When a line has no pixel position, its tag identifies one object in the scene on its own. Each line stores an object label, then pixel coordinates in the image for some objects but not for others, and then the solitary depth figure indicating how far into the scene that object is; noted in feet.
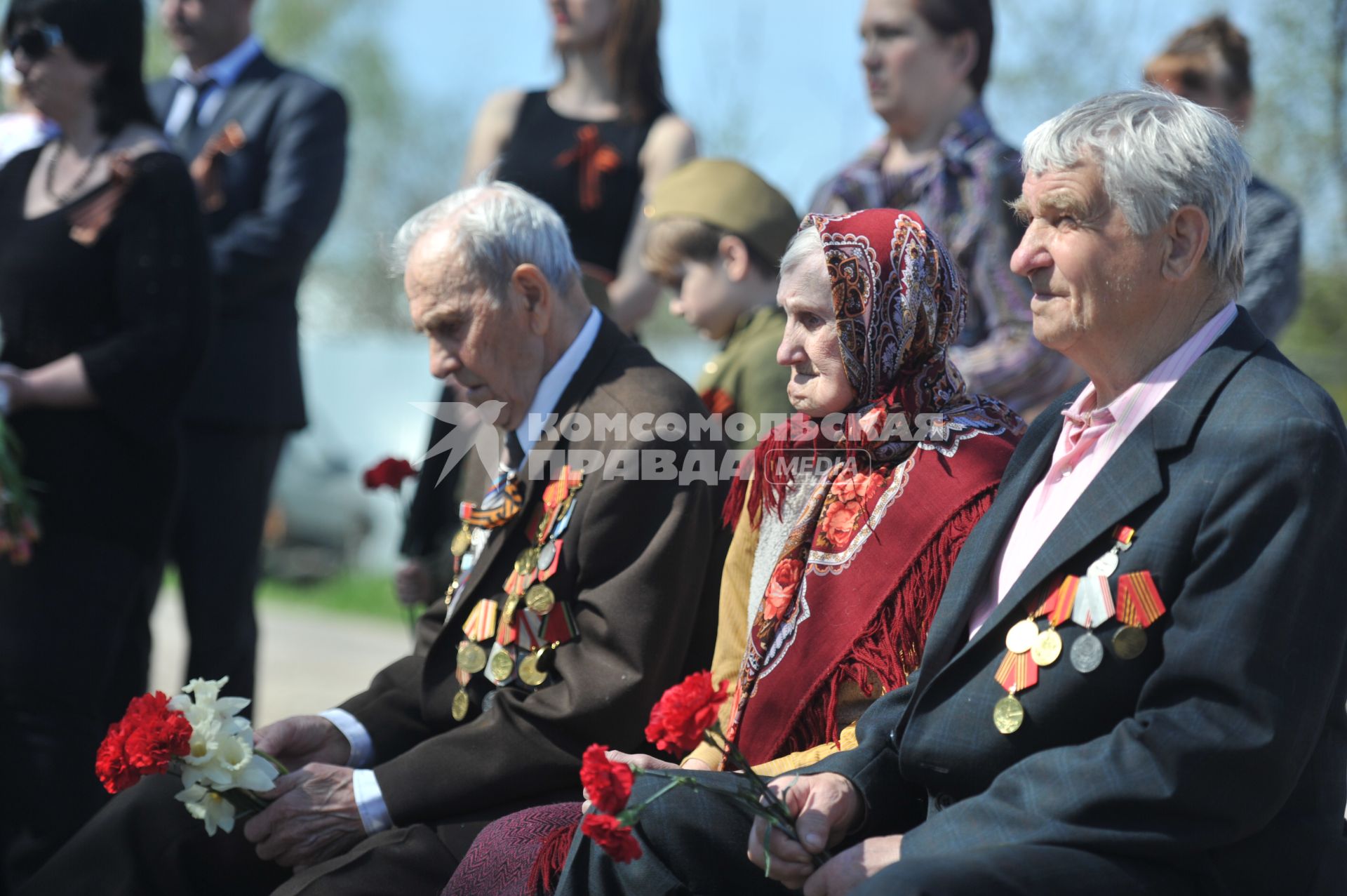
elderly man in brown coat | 20.15
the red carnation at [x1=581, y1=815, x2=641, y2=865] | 14.62
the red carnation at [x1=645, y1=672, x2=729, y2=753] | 14.33
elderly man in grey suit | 13.71
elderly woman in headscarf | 17.93
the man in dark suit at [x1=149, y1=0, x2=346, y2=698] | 32.14
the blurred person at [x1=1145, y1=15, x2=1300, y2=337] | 29.71
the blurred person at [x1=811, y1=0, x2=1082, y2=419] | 26.81
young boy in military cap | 28.60
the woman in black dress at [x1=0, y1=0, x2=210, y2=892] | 26.84
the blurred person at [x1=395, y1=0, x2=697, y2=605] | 31.99
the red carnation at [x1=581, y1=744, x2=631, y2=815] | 14.57
